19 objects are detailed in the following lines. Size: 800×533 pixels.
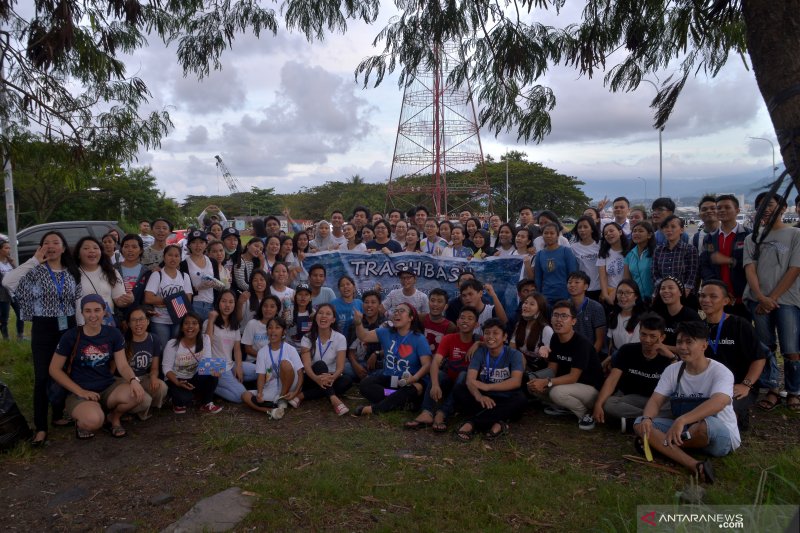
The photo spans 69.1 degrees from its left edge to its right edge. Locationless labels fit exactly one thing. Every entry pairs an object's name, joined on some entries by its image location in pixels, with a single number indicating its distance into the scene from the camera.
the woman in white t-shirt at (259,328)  6.19
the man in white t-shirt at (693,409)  4.16
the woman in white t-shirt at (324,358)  5.94
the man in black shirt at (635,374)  4.80
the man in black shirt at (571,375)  5.15
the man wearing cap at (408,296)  6.72
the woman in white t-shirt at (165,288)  5.91
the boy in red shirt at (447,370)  5.34
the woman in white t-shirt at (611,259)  6.20
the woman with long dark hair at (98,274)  5.36
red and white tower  22.27
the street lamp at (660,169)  33.23
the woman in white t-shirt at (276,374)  5.79
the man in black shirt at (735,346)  4.63
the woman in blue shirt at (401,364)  5.69
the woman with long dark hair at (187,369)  5.66
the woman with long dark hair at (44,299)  4.90
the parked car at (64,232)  13.59
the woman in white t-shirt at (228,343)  5.99
